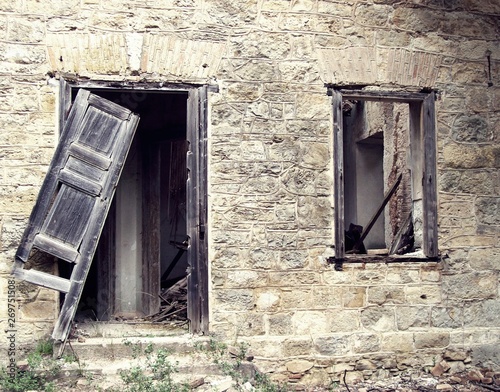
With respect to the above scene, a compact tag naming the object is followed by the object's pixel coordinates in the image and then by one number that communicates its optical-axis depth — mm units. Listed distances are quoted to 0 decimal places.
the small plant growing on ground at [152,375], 4793
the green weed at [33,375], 4824
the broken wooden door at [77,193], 5152
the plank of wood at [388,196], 8531
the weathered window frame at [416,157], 5797
